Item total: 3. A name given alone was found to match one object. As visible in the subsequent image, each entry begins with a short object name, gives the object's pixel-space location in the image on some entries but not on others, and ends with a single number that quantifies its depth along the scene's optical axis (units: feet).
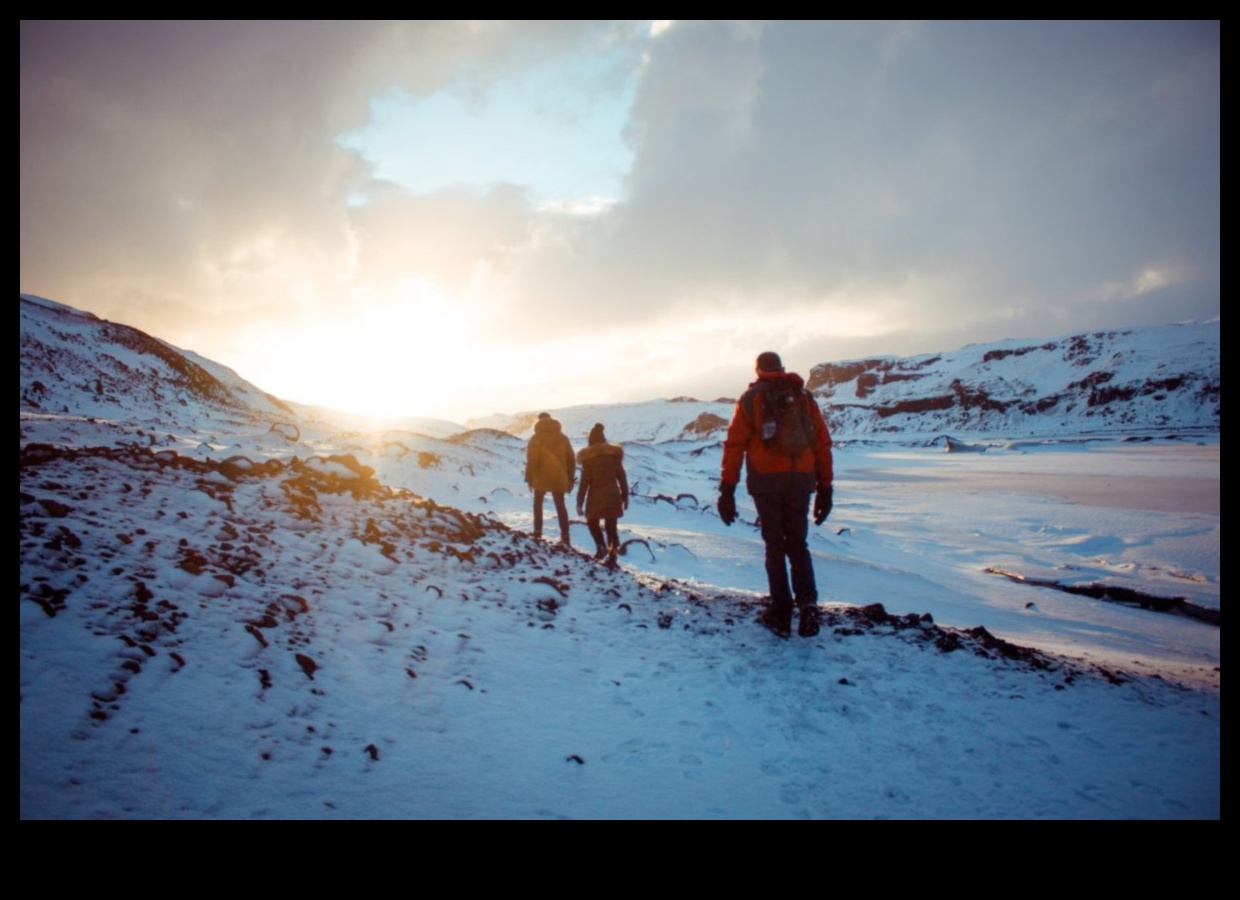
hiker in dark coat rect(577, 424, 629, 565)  26.84
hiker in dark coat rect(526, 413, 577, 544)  29.73
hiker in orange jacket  15.19
